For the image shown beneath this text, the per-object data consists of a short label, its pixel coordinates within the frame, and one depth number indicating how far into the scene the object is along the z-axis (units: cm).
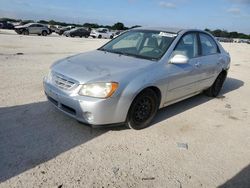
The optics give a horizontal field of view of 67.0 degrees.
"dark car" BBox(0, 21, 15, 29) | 3044
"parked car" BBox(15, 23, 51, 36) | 2249
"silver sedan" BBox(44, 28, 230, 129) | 268
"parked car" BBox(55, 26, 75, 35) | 2811
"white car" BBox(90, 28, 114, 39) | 2760
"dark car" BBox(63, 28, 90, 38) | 2557
